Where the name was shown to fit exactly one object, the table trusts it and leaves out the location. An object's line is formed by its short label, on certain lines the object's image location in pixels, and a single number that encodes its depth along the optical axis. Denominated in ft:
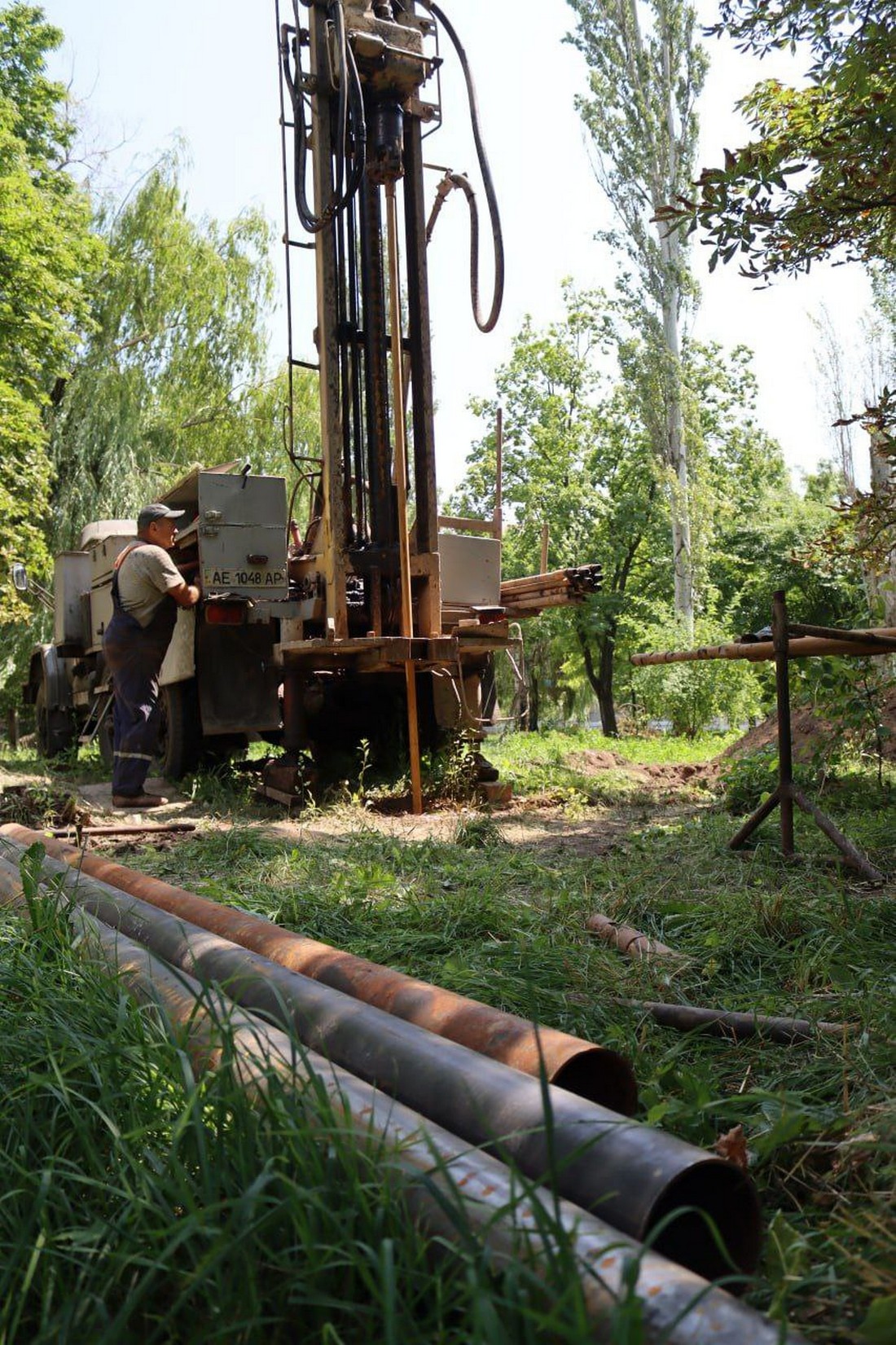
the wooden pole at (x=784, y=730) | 17.26
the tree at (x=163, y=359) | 66.80
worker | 27.63
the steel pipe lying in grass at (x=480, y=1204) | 4.31
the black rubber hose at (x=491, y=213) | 26.68
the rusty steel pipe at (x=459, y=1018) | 7.02
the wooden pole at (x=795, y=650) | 16.98
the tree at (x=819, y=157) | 14.08
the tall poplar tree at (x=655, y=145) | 85.25
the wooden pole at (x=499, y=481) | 31.15
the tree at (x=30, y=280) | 54.34
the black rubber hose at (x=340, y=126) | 24.84
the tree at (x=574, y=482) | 104.88
